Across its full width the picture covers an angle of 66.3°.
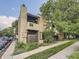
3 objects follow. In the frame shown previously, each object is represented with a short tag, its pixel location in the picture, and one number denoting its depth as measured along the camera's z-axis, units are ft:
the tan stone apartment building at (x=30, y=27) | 35.31
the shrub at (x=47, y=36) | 41.17
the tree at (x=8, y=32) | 99.80
